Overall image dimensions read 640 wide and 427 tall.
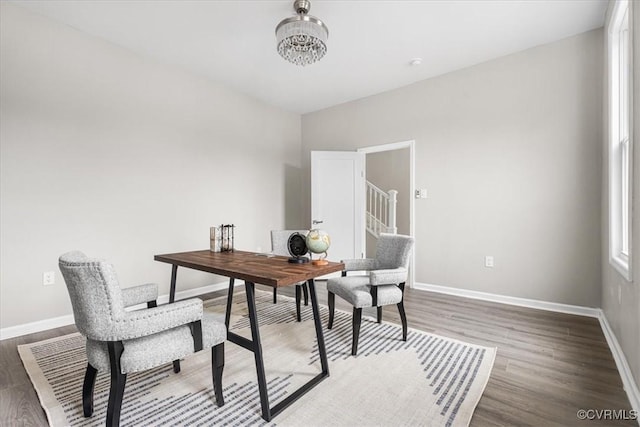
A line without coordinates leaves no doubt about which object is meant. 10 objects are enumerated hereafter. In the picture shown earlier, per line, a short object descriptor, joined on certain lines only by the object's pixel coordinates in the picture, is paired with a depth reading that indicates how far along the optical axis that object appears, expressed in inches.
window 91.3
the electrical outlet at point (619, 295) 81.5
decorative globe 76.9
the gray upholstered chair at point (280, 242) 129.4
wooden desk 61.7
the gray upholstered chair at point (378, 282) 88.9
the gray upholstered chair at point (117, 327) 49.2
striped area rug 60.9
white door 185.9
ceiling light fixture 88.1
